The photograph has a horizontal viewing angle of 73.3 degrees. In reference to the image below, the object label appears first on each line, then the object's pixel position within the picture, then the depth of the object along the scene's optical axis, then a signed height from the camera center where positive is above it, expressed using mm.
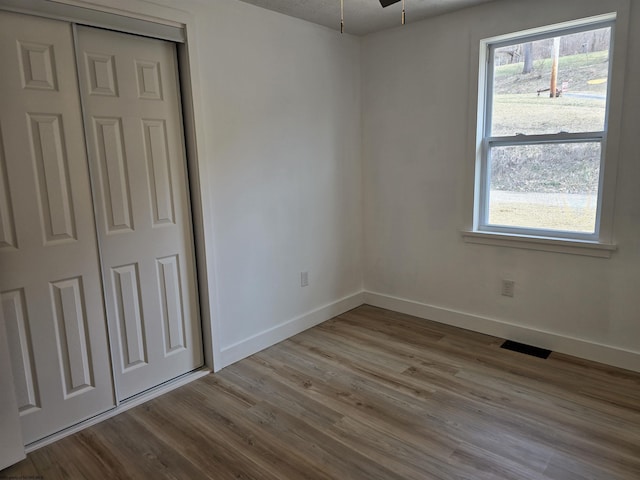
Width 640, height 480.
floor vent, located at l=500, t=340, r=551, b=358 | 3004 -1299
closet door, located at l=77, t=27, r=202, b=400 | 2316 -127
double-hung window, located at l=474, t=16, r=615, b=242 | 2758 +229
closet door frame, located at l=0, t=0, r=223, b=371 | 2105 +614
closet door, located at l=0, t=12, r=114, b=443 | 2012 -254
